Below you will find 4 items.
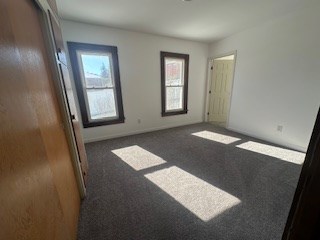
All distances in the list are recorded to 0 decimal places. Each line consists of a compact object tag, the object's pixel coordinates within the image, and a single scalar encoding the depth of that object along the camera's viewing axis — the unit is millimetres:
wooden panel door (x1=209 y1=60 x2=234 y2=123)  4383
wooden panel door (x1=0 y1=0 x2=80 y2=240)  554
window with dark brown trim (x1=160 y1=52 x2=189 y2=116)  3863
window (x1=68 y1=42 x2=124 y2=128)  2873
